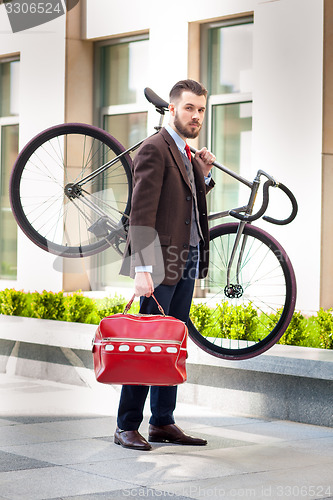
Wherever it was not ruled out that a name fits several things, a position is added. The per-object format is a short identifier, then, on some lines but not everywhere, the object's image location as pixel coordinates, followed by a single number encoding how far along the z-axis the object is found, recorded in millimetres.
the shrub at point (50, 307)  11950
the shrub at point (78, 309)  11724
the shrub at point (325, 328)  9383
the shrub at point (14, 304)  12359
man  7062
